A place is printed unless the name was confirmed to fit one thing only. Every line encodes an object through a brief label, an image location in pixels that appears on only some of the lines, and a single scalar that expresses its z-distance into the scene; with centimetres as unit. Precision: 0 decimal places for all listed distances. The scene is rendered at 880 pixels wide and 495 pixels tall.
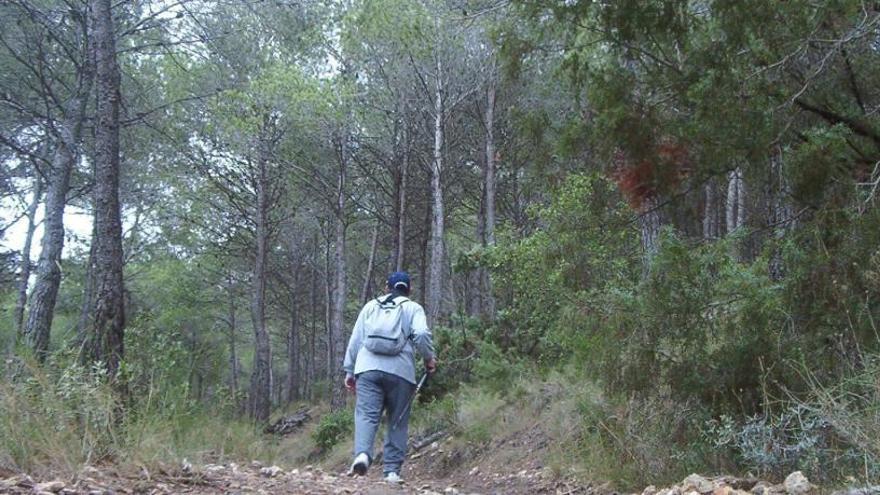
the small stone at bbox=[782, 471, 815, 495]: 396
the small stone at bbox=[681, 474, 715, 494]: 423
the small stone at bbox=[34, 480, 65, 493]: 380
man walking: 653
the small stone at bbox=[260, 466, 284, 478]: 578
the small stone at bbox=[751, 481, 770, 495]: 404
